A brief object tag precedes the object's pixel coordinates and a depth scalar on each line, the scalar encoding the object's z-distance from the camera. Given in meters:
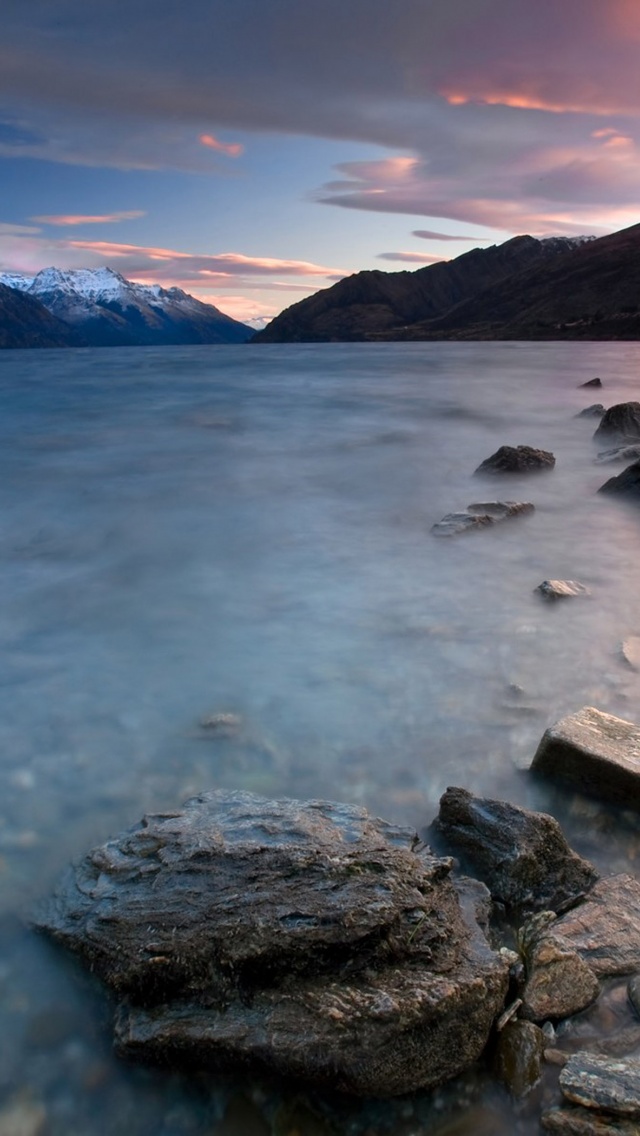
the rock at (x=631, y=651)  5.82
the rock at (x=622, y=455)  13.59
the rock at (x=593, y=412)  19.80
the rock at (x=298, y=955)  2.71
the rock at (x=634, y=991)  2.98
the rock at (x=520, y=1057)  2.75
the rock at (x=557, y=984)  2.93
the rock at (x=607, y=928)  3.14
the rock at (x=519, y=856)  3.56
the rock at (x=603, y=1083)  2.46
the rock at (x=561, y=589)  7.10
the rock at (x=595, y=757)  4.13
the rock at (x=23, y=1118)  2.70
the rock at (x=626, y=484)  11.14
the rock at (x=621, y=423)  15.73
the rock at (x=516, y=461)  13.02
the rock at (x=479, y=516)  9.41
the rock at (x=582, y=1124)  2.41
